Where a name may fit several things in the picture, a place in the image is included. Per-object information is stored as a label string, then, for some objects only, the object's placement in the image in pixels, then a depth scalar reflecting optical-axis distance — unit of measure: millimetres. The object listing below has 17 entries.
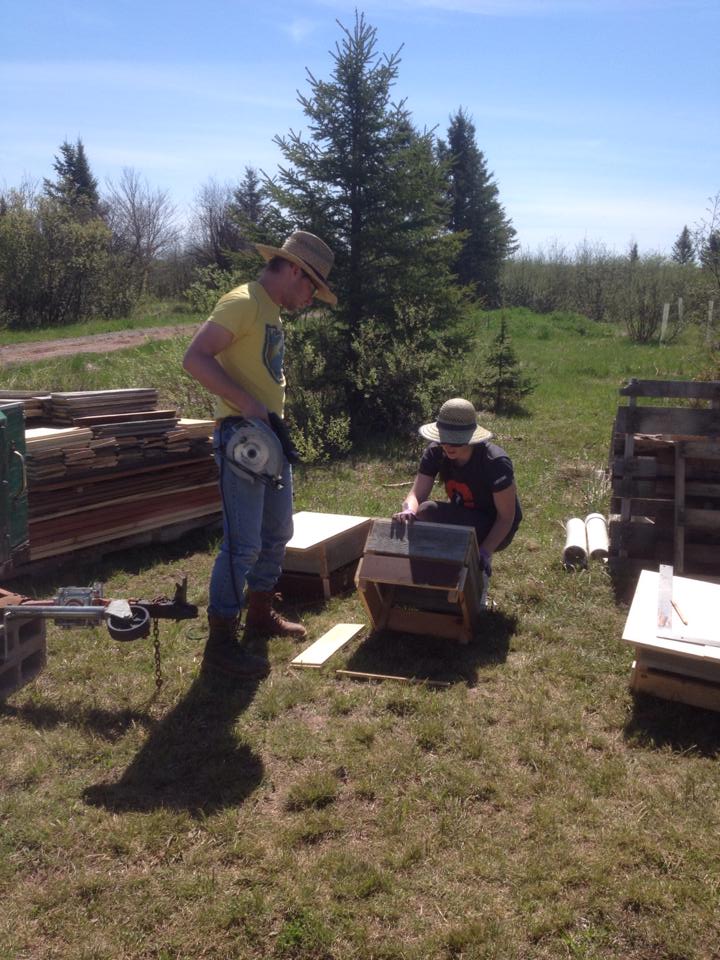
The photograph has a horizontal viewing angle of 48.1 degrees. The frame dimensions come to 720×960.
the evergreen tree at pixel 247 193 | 34572
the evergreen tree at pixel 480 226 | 30938
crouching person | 4430
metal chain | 3705
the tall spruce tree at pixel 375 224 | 9688
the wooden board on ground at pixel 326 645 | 4152
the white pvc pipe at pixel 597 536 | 5539
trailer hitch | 3434
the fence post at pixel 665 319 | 19438
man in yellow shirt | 3697
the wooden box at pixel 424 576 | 4098
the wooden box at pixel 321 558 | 5011
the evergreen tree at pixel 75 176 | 34938
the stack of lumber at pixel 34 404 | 5676
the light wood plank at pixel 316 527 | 4996
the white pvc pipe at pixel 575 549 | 5558
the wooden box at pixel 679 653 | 3500
